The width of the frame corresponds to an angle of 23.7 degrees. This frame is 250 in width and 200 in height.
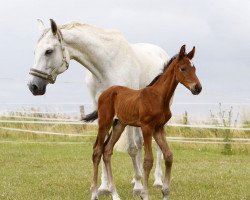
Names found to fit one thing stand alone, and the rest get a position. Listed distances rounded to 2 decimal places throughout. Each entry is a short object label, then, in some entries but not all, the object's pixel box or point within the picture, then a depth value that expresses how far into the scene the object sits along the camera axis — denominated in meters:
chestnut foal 6.14
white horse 7.32
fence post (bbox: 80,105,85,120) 21.16
